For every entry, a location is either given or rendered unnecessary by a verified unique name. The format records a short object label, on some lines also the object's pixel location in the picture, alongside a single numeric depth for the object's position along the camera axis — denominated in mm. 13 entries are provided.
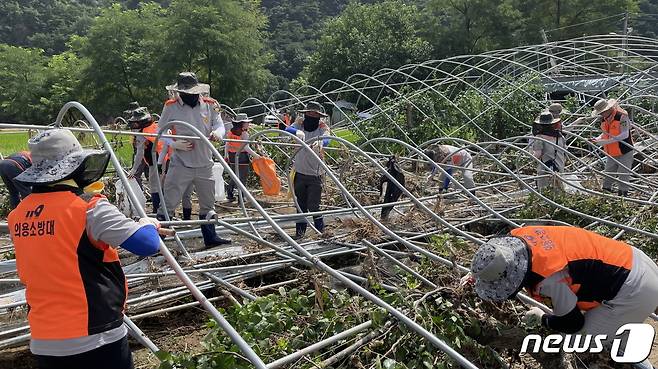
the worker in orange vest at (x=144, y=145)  5814
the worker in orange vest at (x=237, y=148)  7488
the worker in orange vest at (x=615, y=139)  7074
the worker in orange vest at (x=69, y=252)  2268
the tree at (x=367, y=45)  31578
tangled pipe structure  3371
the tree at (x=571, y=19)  30688
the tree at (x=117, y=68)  28125
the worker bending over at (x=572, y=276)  2553
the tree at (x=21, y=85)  33934
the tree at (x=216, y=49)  24922
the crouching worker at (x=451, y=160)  6966
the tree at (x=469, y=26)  31516
